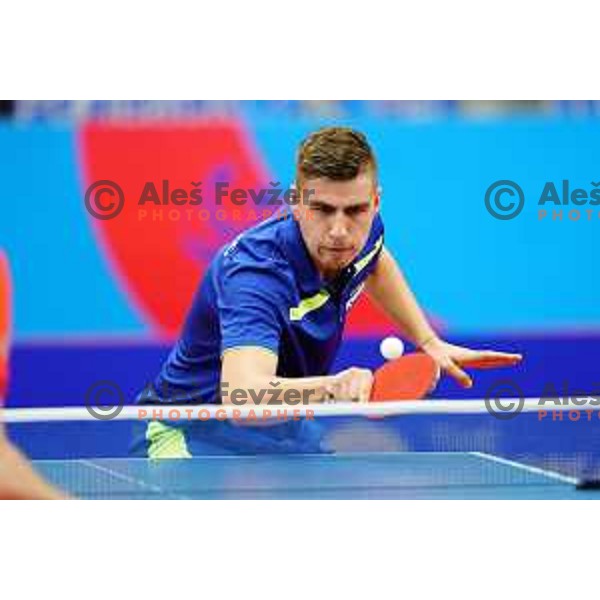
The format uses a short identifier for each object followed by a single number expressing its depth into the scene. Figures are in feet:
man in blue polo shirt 41.88
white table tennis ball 43.57
